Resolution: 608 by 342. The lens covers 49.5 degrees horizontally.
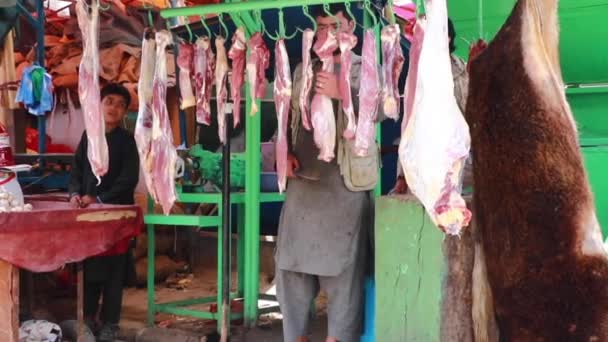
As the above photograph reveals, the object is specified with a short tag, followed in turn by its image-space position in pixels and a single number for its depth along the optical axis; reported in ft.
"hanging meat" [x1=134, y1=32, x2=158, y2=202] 11.12
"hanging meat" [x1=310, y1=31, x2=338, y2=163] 10.66
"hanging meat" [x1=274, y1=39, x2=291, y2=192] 11.00
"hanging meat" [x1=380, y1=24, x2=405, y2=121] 10.27
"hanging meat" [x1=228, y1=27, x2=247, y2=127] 11.76
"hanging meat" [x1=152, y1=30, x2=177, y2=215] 11.05
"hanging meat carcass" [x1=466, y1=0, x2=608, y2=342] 8.86
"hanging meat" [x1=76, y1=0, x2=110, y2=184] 10.77
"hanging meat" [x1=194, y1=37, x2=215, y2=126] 11.94
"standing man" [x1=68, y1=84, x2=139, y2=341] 16.12
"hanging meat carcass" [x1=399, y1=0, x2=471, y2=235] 7.44
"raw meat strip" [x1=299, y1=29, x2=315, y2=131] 10.66
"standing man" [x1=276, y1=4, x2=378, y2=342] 12.55
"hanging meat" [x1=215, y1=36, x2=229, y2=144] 11.71
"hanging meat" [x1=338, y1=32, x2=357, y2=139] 10.46
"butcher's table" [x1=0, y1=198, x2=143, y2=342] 11.59
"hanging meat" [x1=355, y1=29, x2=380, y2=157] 10.23
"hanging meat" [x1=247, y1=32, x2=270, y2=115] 11.43
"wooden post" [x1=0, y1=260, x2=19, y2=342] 11.61
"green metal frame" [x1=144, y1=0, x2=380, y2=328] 15.78
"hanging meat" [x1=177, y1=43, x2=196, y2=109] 12.03
